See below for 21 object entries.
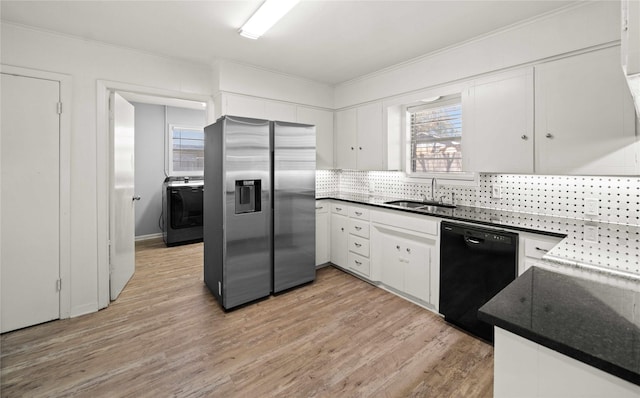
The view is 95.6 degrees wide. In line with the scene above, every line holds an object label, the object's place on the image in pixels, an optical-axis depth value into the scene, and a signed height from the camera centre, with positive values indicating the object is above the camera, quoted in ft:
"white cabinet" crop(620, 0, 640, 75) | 2.42 +1.34
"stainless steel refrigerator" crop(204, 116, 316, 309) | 9.12 -0.39
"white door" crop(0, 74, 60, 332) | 7.97 -0.17
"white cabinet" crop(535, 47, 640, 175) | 6.34 +1.88
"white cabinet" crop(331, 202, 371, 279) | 11.40 -1.70
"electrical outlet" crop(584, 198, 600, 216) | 7.22 -0.24
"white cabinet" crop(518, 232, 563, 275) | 6.50 -1.14
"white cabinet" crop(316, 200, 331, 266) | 12.73 -1.59
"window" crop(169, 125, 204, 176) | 18.80 +3.07
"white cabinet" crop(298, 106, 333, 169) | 13.37 +3.12
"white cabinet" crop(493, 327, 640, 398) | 2.18 -1.47
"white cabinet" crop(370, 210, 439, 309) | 8.98 -1.92
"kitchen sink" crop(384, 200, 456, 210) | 10.39 -0.26
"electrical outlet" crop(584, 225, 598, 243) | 5.76 -0.77
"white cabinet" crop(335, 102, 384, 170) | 12.03 +2.62
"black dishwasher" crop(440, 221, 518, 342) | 7.13 -1.89
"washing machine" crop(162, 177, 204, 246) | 16.58 -0.91
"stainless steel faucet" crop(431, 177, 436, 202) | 10.84 +0.30
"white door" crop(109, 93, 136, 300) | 9.91 -0.03
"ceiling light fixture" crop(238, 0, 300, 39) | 6.97 +4.71
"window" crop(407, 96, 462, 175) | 10.41 +2.28
